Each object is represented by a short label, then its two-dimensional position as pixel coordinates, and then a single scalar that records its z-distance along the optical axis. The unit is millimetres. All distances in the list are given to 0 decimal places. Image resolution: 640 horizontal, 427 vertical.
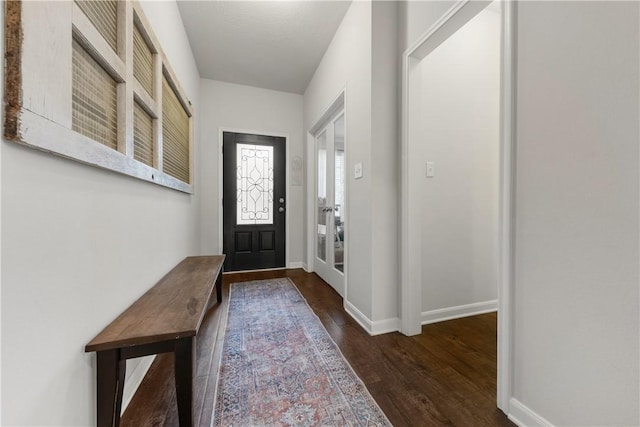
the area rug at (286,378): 1111
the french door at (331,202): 2744
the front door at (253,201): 3506
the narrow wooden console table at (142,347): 913
